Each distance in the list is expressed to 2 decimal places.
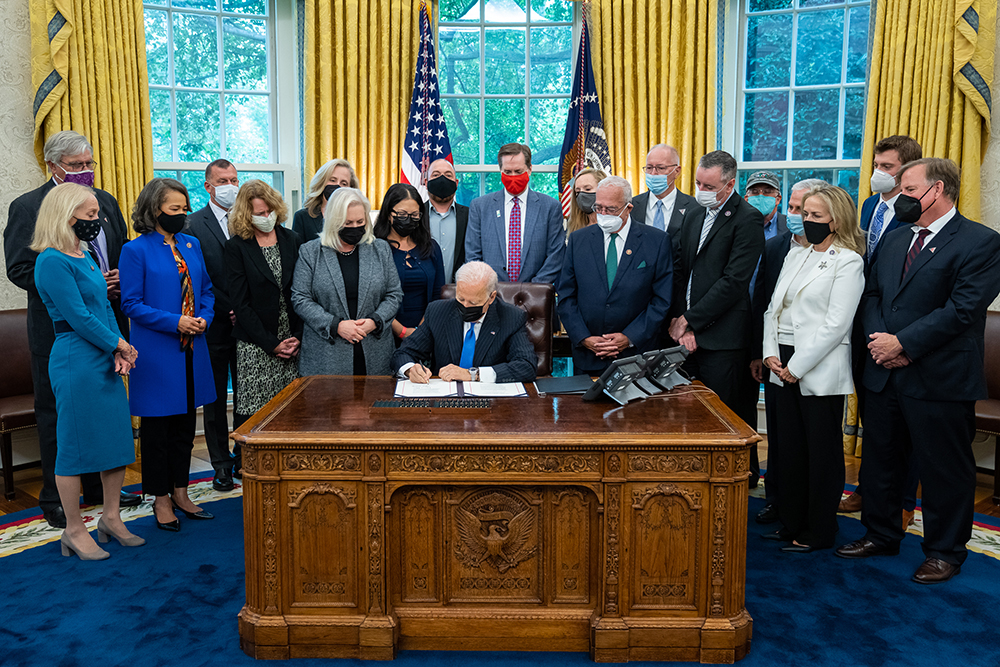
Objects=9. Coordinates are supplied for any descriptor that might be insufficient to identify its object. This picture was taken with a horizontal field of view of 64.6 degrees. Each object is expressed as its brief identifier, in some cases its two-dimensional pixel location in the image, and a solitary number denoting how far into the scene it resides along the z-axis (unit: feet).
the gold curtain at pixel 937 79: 15.28
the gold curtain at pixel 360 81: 18.08
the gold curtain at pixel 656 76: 17.90
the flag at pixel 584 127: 18.38
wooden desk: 7.99
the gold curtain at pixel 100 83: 15.21
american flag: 18.29
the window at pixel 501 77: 19.52
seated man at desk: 10.25
